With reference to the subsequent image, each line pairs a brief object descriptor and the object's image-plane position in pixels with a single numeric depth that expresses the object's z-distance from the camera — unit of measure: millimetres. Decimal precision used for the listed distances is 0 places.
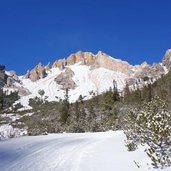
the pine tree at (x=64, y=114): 44017
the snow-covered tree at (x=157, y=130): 5169
